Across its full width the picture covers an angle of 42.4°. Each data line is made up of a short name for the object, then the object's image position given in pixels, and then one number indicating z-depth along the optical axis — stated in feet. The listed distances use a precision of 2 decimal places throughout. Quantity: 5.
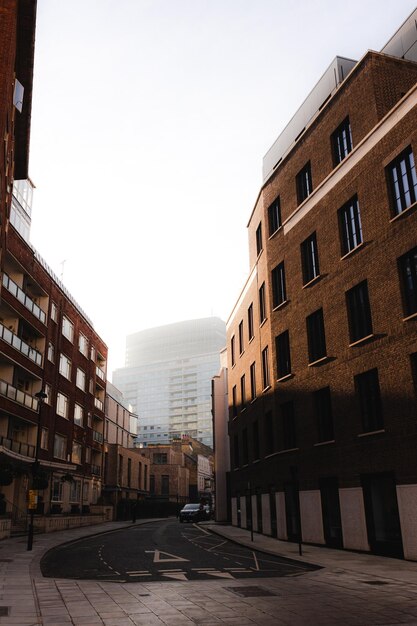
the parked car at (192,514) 171.40
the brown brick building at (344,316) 60.85
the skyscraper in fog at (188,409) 613.11
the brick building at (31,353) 72.74
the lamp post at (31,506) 69.97
